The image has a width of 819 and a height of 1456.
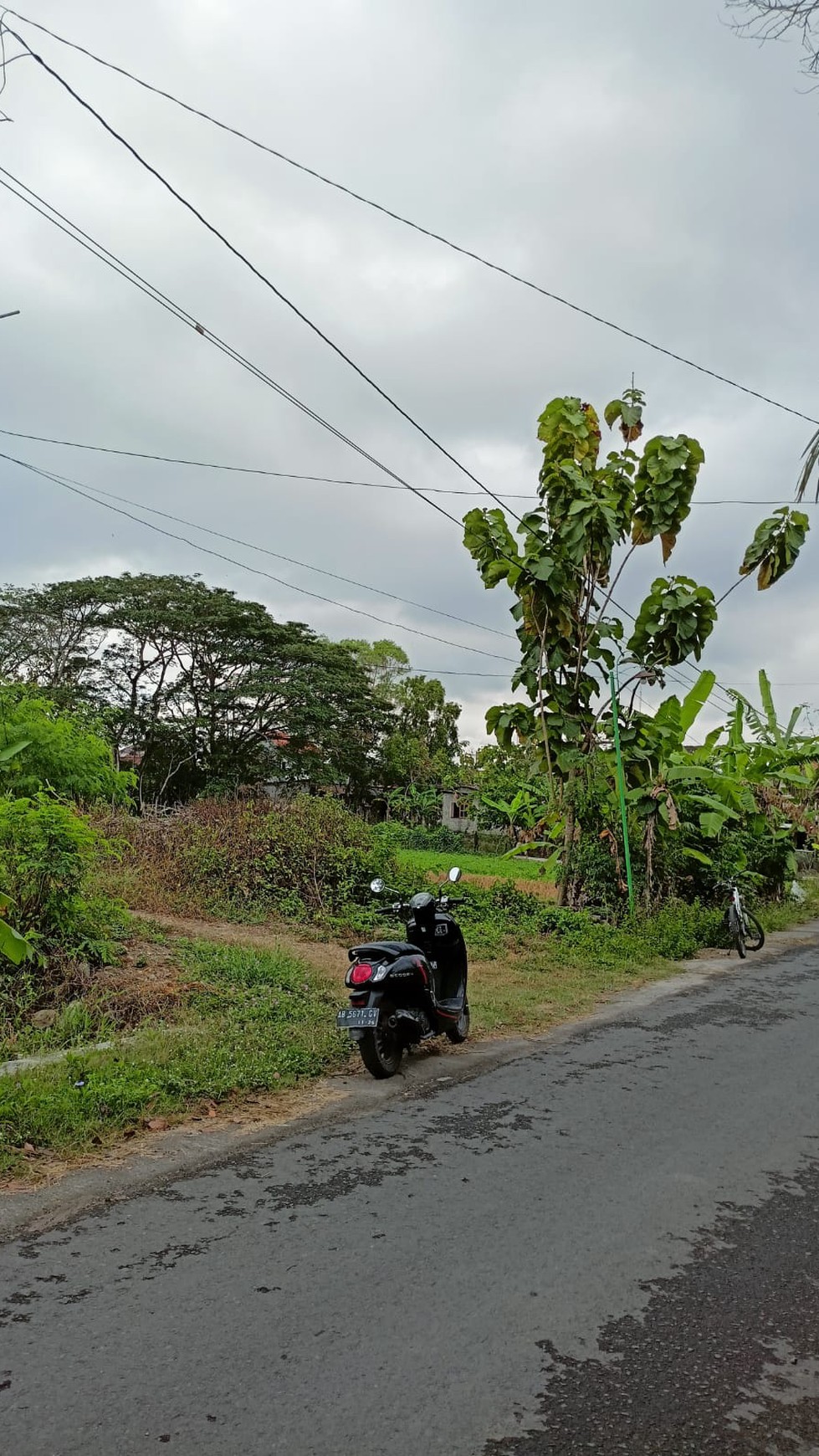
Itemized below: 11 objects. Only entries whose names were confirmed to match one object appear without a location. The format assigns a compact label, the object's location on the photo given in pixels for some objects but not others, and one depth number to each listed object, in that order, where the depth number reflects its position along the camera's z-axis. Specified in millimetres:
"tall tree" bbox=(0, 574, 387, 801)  34062
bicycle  12930
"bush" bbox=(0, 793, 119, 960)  7332
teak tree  13055
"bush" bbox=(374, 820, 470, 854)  35844
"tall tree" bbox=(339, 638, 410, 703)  46188
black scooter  6137
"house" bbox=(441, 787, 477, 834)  44719
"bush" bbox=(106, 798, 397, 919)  12227
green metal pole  13063
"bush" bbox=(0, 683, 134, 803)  8109
